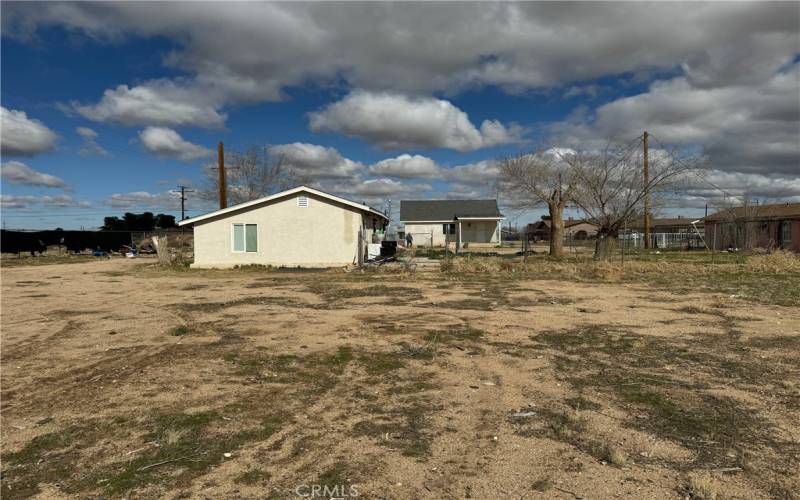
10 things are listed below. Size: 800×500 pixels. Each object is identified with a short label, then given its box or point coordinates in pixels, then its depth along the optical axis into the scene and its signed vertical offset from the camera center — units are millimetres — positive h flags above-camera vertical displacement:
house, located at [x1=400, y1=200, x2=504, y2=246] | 41031 +2019
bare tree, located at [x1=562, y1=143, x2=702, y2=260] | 19984 +2009
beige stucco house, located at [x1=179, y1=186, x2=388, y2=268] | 20156 +613
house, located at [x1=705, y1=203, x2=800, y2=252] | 29000 +885
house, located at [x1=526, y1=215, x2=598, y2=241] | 61031 +1766
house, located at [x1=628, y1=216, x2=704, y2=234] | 40688 +1367
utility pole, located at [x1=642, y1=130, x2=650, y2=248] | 19953 +2585
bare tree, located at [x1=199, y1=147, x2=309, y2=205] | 38344 +4294
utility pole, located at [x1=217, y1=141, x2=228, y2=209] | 23980 +3475
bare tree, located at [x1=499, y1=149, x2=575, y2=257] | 24156 +2724
